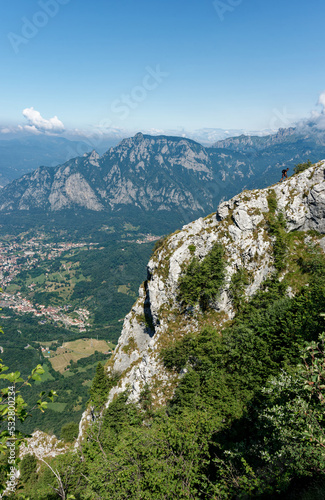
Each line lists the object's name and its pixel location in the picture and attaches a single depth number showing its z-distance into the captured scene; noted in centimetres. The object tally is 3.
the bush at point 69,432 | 5712
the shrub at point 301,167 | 5658
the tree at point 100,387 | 5048
